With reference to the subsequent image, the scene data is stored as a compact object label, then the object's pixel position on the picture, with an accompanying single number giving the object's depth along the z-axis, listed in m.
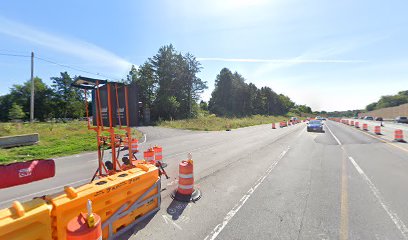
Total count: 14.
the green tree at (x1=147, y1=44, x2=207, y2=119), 51.75
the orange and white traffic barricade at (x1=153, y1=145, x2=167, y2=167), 8.95
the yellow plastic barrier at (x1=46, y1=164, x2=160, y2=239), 3.21
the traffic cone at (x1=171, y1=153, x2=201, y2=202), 5.67
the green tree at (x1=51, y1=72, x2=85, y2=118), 56.29
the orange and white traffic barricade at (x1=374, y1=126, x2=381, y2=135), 22.02
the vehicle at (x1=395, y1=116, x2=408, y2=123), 50.60
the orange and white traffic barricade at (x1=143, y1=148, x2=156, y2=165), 8.28
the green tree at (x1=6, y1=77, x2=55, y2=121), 50.95
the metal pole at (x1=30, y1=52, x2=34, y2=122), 26.38
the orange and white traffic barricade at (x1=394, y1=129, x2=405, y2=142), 16.65
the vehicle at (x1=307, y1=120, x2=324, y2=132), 25.59
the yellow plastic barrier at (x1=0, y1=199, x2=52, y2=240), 2.59
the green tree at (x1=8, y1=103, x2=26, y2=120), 42.97
